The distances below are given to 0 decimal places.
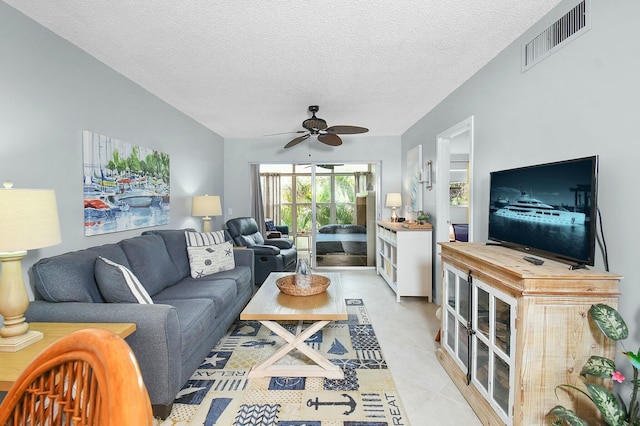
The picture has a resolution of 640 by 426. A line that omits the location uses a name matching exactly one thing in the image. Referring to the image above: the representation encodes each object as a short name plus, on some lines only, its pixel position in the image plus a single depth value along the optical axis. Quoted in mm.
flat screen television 1461
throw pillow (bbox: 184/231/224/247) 3352
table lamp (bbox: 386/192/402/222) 4988
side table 1291
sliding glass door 5730
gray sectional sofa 1789
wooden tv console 1411
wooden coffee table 2137
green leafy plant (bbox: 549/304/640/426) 1217
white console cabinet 3967
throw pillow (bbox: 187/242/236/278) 3219
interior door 3680
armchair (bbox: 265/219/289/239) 6066
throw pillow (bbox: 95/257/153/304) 1962
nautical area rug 1851
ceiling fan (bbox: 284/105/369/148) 3402
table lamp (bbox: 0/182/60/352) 1413
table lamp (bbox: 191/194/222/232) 4211
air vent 1670
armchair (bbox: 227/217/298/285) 4637
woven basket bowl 2508
